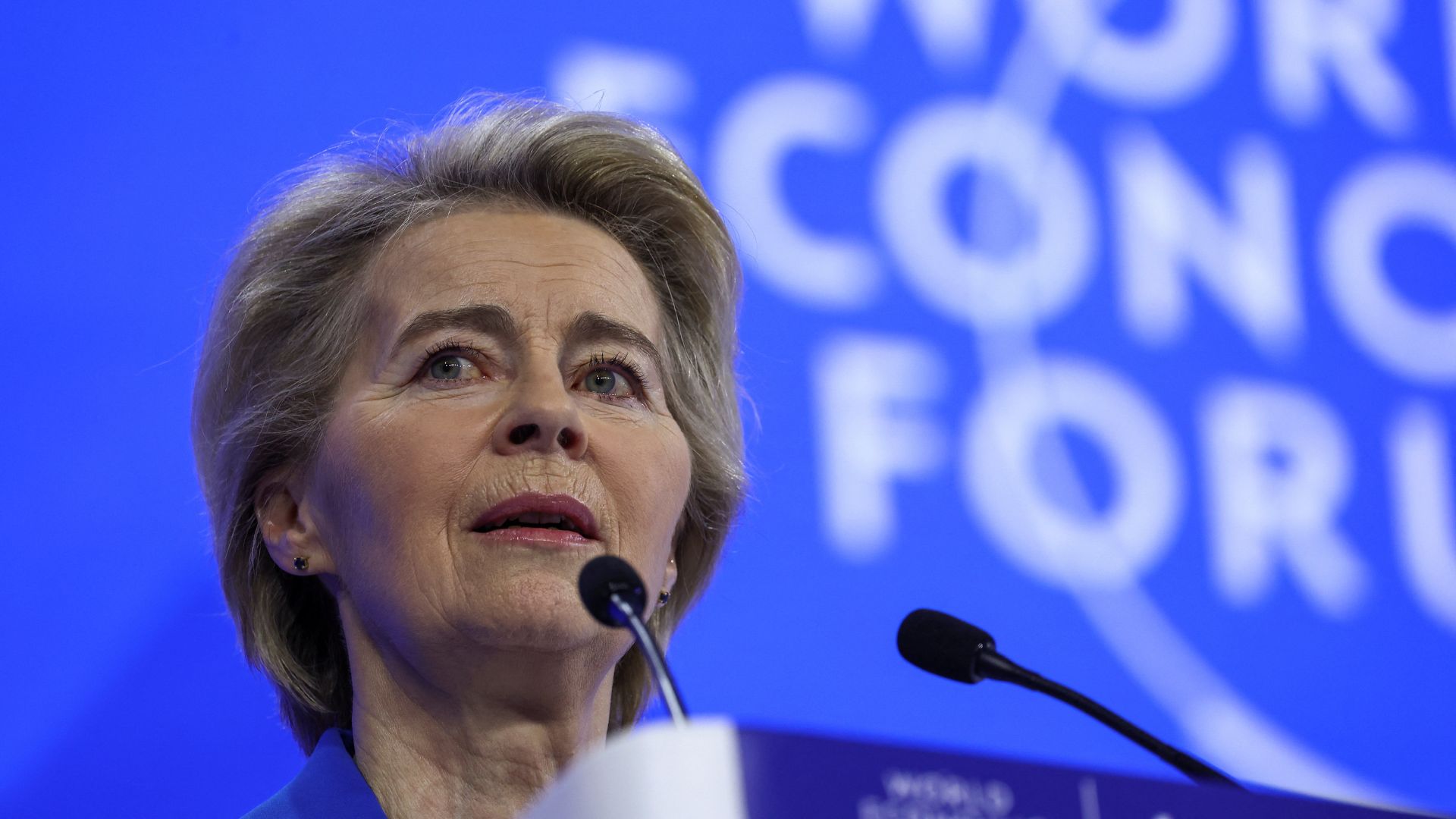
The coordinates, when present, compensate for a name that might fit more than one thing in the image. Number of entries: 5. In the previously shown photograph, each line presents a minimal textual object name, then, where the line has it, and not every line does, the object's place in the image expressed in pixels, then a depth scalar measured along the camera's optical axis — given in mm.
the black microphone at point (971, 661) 3400
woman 3528
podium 3225
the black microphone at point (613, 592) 3380
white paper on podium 3202
